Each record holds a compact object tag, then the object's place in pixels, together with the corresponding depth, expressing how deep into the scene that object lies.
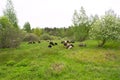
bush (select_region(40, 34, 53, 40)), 26.29
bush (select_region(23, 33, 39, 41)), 23.04
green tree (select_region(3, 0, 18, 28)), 22.92
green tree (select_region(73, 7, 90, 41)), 19.87
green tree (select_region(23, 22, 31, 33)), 32.61
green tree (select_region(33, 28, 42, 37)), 33.49
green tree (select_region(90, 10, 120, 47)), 13.15
